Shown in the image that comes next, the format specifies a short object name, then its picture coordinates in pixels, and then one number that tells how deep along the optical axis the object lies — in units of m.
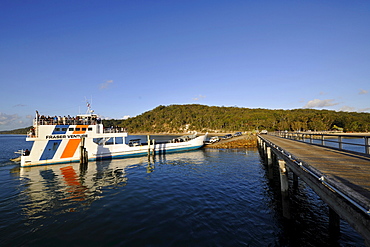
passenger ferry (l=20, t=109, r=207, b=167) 25.08
